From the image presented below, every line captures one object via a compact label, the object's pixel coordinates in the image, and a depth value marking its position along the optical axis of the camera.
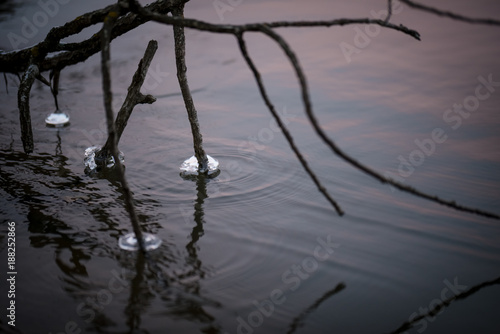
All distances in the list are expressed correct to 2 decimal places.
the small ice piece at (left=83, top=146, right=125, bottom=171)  3.01
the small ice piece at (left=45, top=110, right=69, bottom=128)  3.73
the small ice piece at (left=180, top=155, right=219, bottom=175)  2.97
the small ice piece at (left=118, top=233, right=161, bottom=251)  2.21
